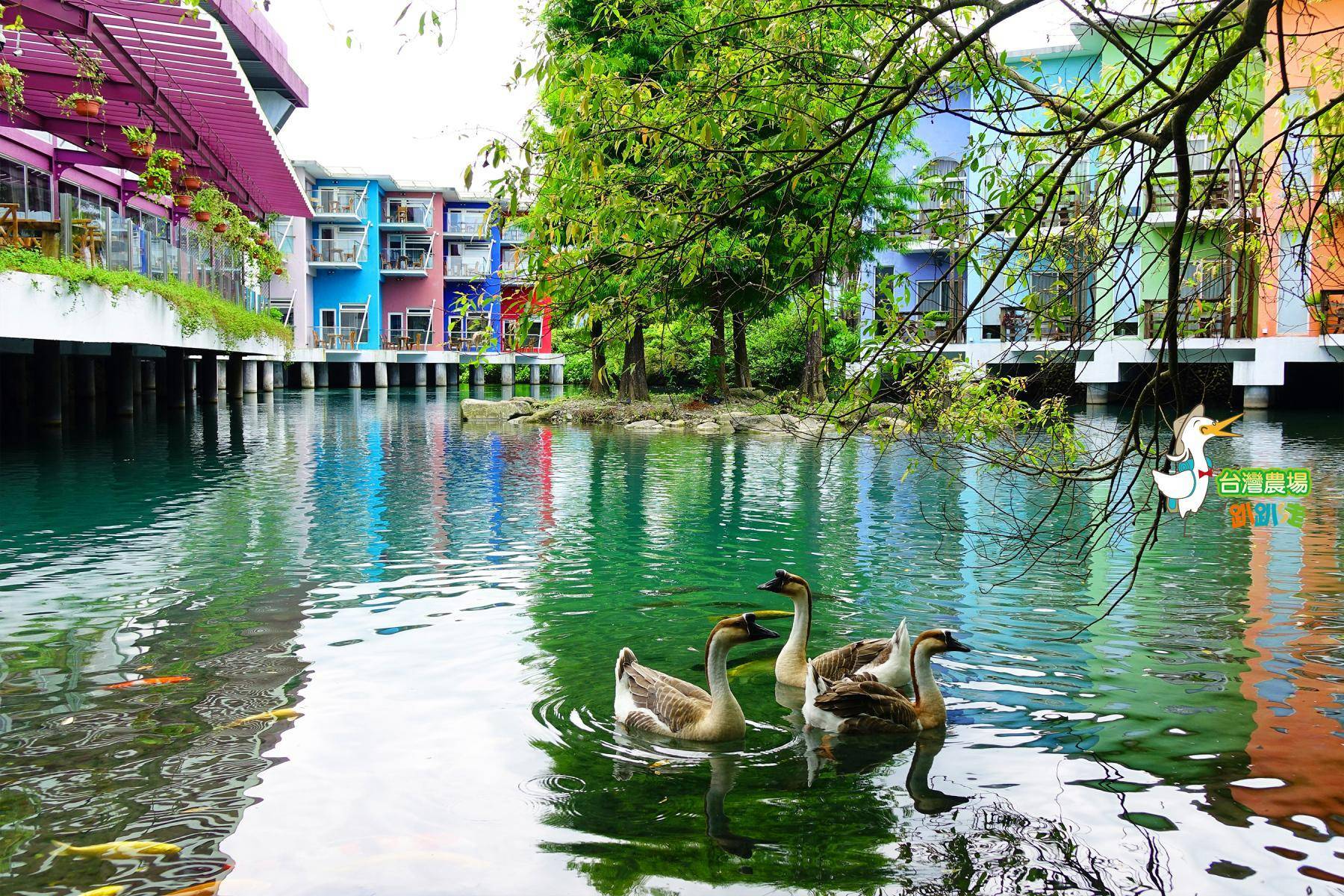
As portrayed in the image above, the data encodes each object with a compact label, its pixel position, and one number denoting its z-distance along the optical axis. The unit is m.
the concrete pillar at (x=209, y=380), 36.00
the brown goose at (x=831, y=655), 7.53
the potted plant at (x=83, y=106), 17.65
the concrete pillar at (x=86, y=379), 28.17
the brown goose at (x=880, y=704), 6.59
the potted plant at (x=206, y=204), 24.64
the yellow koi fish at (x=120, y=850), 4.97
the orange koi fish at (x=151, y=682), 7.34
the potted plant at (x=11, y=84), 13.35
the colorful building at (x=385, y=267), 63.06
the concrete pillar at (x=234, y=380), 41.18
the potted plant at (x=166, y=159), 18.95
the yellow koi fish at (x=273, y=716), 6.66
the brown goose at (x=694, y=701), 6.54
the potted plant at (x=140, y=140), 16.78
